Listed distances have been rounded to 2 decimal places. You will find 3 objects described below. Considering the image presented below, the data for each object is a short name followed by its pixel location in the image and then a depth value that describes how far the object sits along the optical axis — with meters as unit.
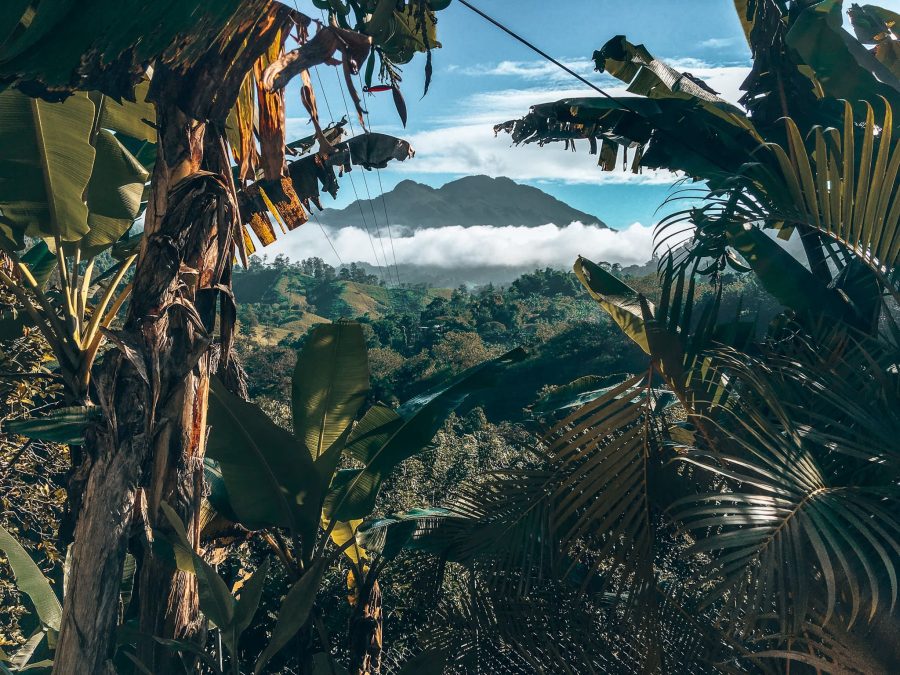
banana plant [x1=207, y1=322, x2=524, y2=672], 3.07
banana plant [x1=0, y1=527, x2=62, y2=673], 3.67
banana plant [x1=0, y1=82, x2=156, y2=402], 3.64
